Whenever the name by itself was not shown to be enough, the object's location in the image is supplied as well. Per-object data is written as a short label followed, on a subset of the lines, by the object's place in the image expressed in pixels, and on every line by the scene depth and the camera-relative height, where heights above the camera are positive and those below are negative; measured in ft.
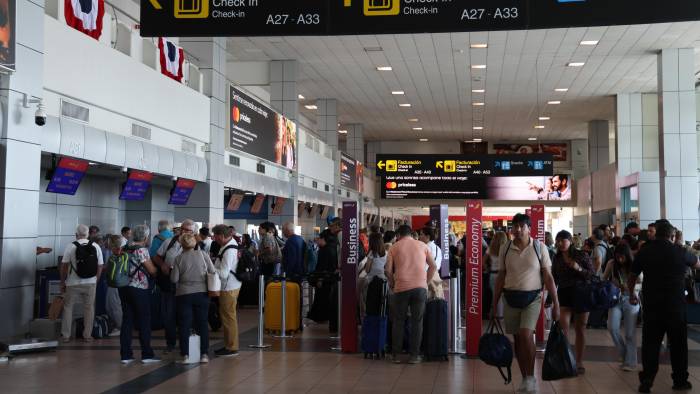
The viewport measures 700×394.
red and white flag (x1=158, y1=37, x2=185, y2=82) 46.78 +10.06
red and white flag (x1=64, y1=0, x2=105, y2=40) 36.19 +9.89
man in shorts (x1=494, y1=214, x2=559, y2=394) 21.86 -1.84
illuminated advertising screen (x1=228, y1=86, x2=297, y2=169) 54.54 +7.12
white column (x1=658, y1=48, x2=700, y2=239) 59.57 +5.73
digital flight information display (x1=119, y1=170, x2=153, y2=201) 41.68 +2.04
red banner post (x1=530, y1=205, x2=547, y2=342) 34.22 -0.15
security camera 31.63 +4.30
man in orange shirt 27.81 -2.08
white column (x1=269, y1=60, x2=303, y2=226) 67.77 +11.23
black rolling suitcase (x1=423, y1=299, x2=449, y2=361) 28.50 -3.90
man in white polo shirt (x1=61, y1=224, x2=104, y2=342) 33.40 -2.44
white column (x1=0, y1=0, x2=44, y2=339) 30.71 +1.94
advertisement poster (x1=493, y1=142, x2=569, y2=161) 125.29 +12.51
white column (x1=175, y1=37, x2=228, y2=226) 51.47 +6.03
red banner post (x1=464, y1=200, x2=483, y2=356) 29.35 -2.11
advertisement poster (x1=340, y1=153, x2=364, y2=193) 92.27 +6.40
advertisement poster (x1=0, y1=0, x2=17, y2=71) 30.01 +7.30
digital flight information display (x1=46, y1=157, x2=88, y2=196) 34.63 +2.10
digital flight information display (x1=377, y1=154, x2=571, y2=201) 87.51 +5.38
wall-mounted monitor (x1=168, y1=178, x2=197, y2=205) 47.52 +1.94
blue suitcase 29.30 -4.22
